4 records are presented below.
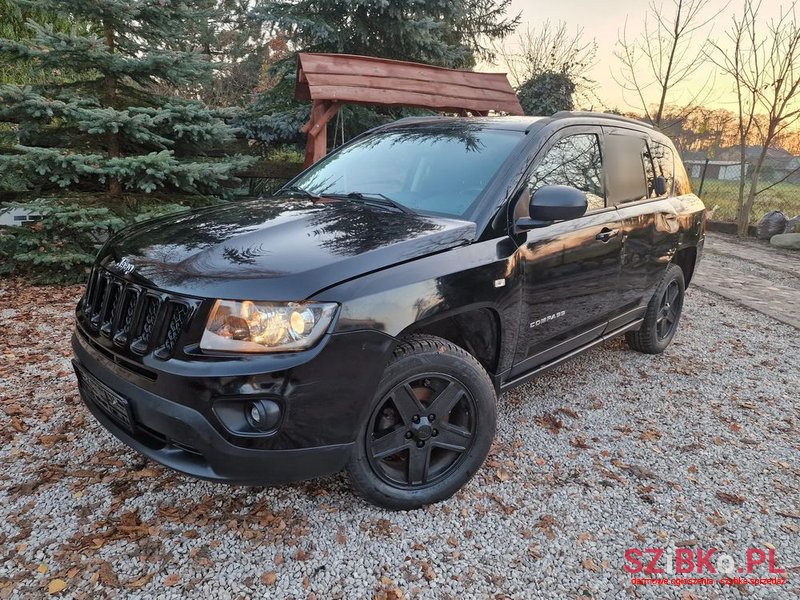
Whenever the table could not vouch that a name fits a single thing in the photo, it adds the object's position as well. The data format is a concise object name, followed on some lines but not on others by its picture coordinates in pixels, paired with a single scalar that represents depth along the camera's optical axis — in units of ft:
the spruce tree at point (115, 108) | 17.66
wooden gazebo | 19.31
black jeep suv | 6.12
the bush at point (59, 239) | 17.69
